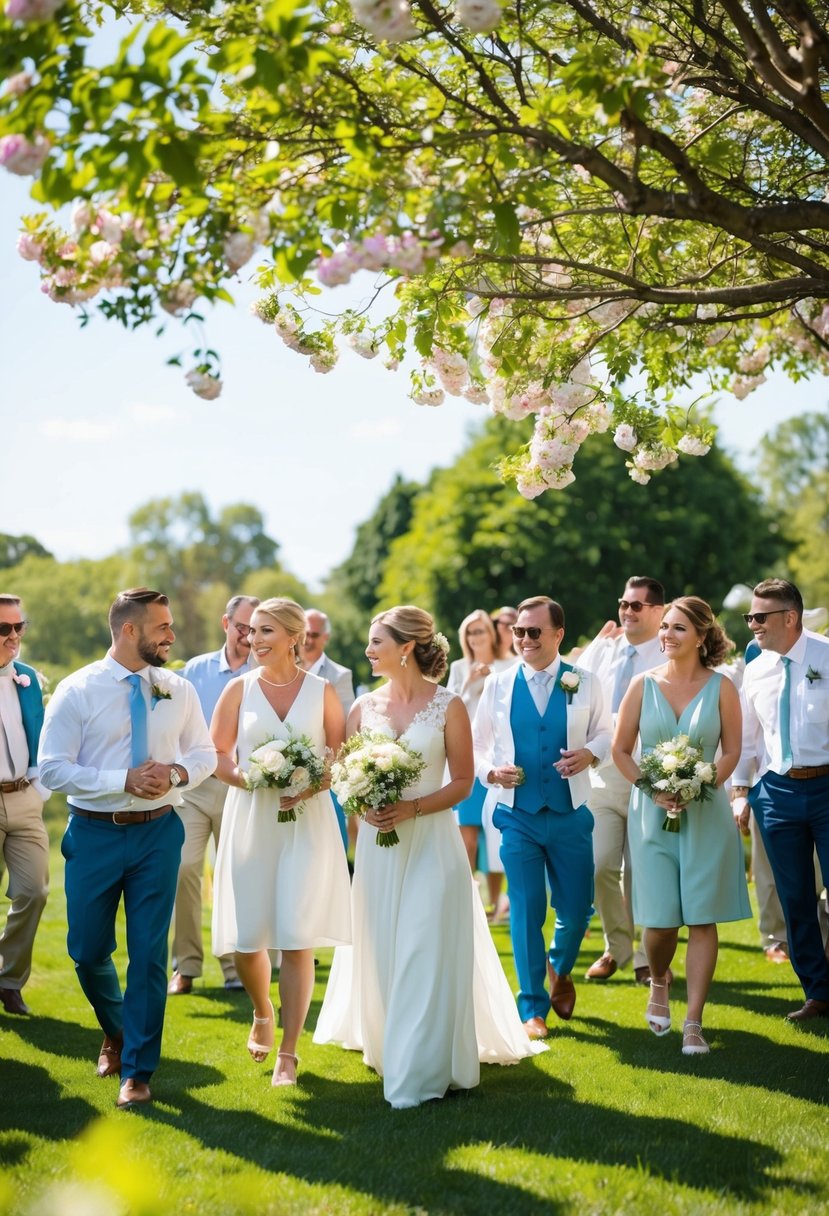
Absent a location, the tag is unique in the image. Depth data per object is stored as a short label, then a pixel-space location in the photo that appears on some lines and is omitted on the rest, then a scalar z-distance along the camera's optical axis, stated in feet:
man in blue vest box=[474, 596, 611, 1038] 27.22
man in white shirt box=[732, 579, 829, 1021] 27.45
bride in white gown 22.16
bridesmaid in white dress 23.68
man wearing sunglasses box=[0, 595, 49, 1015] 29.73
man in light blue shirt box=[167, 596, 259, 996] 32.89
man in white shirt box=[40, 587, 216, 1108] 22.21
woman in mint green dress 24.99
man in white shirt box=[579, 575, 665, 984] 32.86
